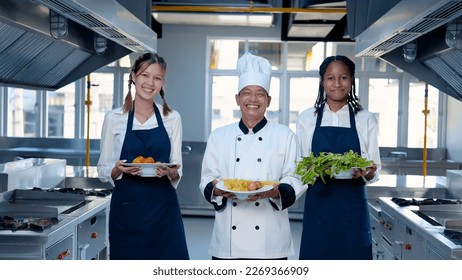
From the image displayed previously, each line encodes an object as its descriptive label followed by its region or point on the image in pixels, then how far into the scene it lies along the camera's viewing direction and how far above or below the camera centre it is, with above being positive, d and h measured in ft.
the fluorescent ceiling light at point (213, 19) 20.04 +3.44
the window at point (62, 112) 26.53 +0.36
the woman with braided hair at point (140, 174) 7.52 -0.59
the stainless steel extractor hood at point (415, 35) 6.82 +1.21
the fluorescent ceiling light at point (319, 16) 17.35 +3.08
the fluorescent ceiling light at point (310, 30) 19.13 +3.03
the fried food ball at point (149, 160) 7.49 -0.44
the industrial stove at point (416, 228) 7.79 -1.39
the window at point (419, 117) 25.67 +0.47
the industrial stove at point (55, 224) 7.66 -1.38
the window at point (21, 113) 26.53 +0.31
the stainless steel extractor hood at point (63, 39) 7.77 +1.25
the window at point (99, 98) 26.43 +0.99
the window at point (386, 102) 26.11 +1.05
